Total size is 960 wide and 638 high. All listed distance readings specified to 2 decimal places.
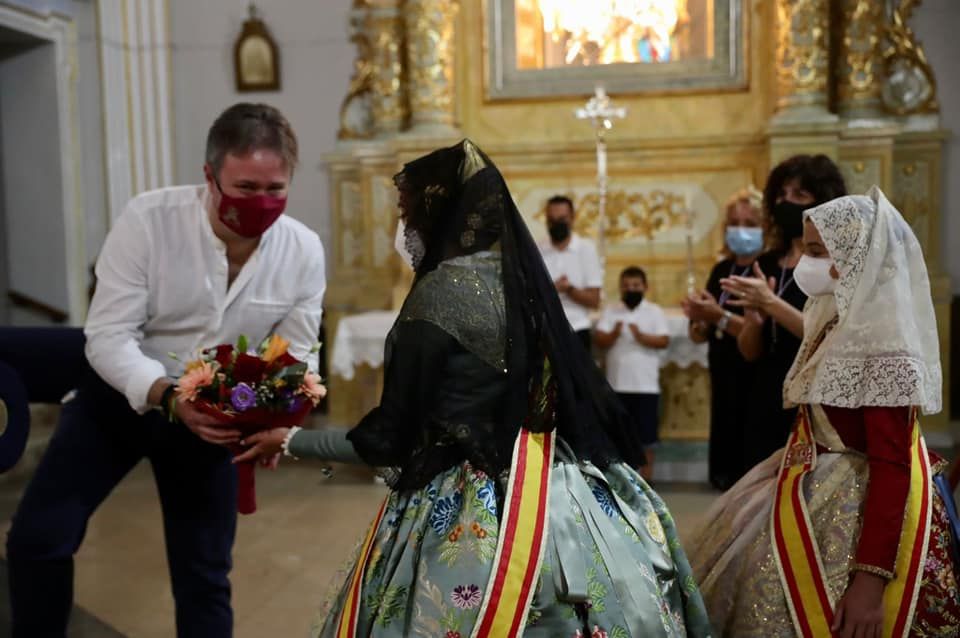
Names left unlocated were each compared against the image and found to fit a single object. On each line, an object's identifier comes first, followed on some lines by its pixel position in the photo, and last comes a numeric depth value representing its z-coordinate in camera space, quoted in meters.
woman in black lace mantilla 1.82
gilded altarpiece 6.43
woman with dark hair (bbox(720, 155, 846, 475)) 2.63
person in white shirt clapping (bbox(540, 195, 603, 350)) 5.66
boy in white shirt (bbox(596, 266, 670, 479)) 5.42
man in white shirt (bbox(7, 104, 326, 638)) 2.51
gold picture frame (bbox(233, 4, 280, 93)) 7.62
